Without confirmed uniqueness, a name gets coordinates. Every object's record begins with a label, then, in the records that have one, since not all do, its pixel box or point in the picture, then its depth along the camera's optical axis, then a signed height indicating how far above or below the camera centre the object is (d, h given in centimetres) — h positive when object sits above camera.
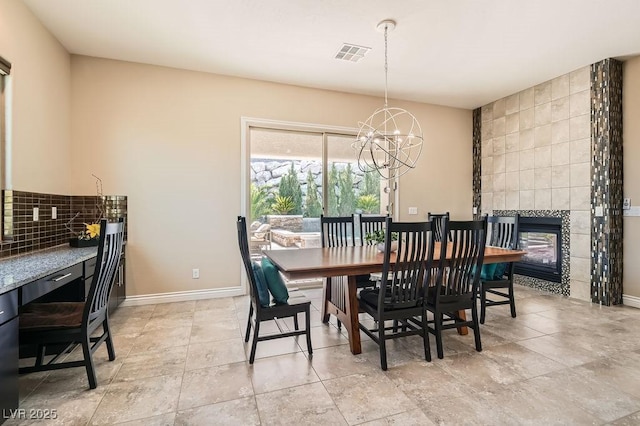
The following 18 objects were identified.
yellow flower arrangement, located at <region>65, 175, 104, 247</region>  303 -18
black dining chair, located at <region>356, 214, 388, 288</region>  355 -15
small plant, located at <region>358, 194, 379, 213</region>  485 +15
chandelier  486 +123
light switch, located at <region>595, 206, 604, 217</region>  366 +1
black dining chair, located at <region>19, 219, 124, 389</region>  187 -68
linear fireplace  422 -51
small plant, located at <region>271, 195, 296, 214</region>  439 +11
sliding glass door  431 +45
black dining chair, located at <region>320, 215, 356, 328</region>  349 -21
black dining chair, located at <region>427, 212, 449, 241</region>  405 -19
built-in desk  154 -44
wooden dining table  221 -40
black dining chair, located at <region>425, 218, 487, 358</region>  238 -54
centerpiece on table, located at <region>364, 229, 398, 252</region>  285 -25
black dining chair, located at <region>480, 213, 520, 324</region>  311 -39
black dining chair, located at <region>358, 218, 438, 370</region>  221 -56
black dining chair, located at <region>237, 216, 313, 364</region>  228 -72
